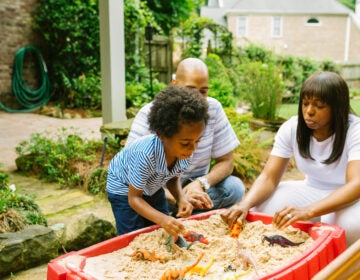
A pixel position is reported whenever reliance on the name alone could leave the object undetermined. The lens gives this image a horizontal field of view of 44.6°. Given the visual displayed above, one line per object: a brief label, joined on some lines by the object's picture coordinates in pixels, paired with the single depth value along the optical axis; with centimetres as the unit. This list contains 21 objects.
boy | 190
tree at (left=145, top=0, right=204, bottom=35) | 1053
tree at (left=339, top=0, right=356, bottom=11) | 3788
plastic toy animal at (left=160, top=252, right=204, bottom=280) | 164
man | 259
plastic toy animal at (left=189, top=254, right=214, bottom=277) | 173
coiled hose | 861
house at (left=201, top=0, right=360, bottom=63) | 2703
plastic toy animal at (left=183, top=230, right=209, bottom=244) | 204
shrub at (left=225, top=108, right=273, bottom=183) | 432
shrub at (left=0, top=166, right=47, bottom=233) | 272
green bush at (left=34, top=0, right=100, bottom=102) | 866
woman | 216
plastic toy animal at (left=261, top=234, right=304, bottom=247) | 196
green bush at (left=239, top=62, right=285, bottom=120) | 592
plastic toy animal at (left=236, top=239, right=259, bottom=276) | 175
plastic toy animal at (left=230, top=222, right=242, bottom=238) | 216
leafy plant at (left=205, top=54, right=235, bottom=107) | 692
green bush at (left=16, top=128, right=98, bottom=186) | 417
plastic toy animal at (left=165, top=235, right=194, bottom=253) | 192
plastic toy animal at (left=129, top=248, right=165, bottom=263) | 184
